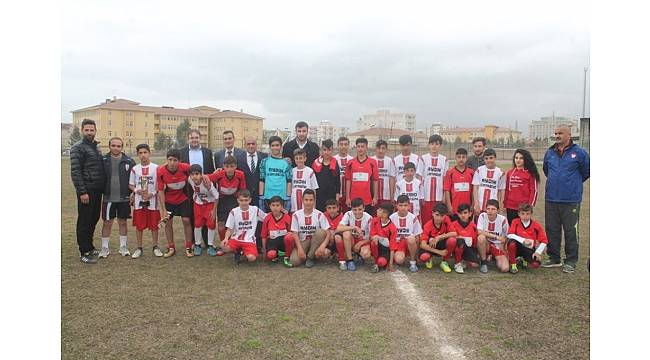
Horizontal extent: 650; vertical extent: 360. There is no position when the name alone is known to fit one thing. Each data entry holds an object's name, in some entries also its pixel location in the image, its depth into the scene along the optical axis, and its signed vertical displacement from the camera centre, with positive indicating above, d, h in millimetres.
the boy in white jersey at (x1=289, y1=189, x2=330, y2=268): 5844 -759
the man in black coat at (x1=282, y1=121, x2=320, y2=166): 6707 +432
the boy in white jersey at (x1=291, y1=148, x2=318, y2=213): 6426 -41
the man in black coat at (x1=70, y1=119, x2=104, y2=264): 5820 -125
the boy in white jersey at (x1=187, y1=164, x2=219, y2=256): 6250 -480
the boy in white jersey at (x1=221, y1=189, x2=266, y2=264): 5945 -717
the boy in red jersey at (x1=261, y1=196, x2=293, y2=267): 5980 -771
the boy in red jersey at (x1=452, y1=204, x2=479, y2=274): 5680 -787
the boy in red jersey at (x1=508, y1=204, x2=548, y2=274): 5633 -781
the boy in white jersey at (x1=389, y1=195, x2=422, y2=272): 5691 -739
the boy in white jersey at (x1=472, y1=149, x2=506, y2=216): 6137 -99
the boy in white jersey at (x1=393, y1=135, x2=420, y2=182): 6672 +263
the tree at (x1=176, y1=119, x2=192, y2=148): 66006 +6315
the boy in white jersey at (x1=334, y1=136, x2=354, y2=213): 6816 +189
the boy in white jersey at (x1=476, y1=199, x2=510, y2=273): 5641 -739
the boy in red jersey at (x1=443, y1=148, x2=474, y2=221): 6281 -135
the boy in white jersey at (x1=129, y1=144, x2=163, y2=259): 6215 -314
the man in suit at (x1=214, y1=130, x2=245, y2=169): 6626 +336
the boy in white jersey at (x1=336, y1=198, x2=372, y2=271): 5730 -724
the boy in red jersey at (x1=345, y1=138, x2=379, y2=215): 6496 -34
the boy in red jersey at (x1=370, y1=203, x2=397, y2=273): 5770 -760
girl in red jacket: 6031 -54
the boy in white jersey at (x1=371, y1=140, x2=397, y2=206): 6926 -20
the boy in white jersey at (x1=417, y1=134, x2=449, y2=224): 6582 -27
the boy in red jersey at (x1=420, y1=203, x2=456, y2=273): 5711 -801
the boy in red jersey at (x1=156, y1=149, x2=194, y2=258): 6242 -303
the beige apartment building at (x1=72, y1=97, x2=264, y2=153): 72312 +9334
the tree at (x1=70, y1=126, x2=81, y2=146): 50403 +4590
